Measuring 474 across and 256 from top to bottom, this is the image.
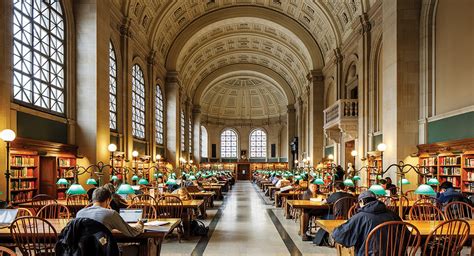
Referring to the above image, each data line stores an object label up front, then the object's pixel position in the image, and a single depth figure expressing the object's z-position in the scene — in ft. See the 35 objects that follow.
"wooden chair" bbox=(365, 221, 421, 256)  14.37
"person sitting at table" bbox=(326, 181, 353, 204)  28.00
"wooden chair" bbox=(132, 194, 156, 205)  30.18
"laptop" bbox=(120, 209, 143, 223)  18.71
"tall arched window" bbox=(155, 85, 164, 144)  87.30
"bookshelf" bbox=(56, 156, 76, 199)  40.10
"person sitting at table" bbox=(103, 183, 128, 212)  24.86
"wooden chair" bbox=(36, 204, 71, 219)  29.18
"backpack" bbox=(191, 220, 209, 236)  31.91
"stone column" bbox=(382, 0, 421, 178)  44.24
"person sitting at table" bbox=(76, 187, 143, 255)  14.90
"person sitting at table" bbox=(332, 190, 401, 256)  15.16
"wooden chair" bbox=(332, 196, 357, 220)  26.55
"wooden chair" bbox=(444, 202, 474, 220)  23.98
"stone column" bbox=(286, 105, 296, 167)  133.90
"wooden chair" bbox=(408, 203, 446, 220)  22.25
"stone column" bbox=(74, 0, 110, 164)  44.60
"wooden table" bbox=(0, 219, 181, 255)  17.46
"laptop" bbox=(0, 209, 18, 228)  18.30
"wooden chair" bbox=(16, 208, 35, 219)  23.20
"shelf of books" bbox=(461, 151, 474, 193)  34.58
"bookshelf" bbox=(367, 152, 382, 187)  53.88
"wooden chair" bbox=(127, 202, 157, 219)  23.39
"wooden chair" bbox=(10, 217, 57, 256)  16.09
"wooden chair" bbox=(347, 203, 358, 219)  23.15
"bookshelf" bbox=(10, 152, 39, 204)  33.09
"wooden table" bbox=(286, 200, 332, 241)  30.14
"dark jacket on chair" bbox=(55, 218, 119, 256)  12.71
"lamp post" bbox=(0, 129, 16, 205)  26.22
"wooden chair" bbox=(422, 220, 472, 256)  15.08
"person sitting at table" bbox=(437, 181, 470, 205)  26.37
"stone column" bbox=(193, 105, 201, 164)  138.69
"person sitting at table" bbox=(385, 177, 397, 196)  36.25
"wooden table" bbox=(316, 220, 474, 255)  17.66
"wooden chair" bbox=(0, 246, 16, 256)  10.53
